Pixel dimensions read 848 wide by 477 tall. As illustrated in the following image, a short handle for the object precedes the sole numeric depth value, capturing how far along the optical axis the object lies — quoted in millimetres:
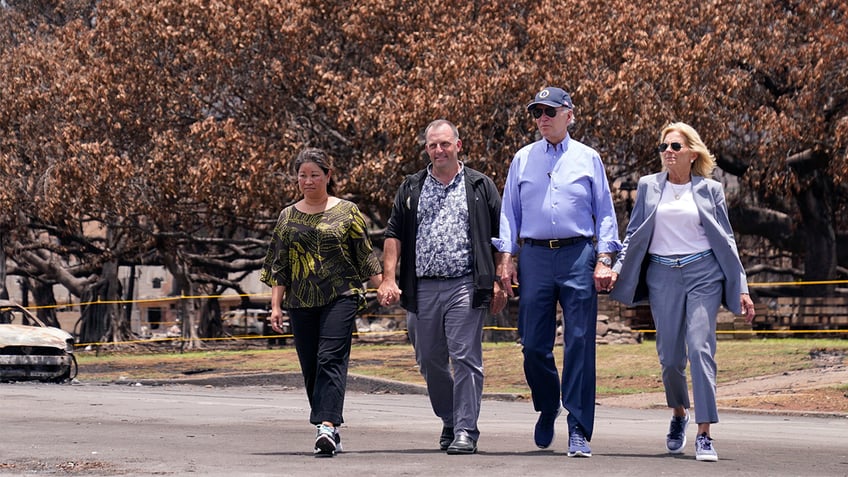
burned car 19953
